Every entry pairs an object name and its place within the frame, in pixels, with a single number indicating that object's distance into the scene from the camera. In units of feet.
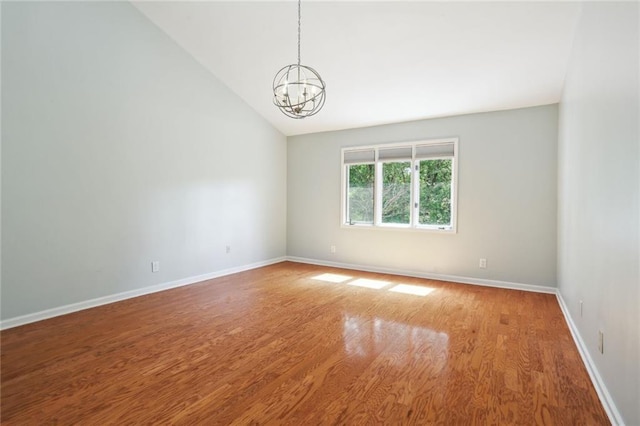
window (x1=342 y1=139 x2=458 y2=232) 15.71
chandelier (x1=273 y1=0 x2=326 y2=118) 8.77
